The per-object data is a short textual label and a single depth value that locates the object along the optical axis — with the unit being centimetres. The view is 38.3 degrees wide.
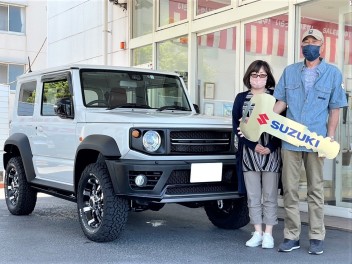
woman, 464
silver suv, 455
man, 442
